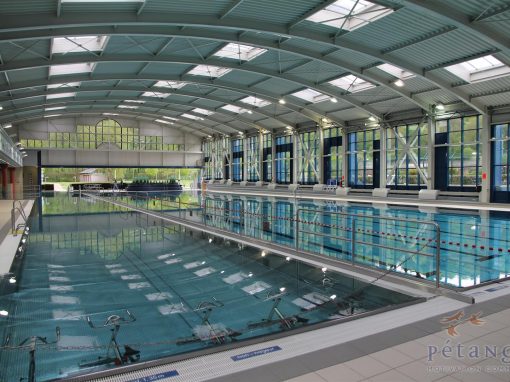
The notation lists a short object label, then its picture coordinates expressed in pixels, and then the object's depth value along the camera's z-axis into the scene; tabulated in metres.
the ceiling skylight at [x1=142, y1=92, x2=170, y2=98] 30.32
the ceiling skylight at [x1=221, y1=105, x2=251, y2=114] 32.09
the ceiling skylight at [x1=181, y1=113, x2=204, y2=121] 37.81
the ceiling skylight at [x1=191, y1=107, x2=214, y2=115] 35.59
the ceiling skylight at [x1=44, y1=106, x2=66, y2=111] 32.73
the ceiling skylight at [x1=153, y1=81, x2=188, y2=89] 26.21
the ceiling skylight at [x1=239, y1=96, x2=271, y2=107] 28.84
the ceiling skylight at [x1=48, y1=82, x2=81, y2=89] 24.91
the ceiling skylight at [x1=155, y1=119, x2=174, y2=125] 44.24
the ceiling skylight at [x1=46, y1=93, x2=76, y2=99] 28.91
